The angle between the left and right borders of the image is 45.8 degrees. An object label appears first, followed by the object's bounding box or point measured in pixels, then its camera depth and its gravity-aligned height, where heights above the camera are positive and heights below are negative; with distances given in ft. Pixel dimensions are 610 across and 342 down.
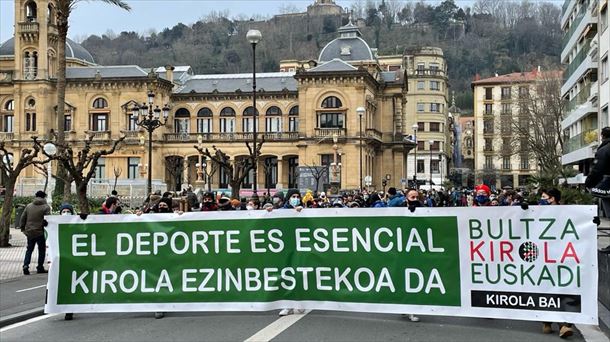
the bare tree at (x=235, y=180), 101.42 +1.75
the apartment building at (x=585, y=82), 128.88 +22.23
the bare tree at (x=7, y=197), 70.03 -0.20
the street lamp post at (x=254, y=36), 83.71 +18.08
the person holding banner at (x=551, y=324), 29.10 -5.55
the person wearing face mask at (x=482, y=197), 64.71 -0.71
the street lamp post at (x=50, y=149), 108.06 +6.91
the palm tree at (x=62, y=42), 85.81 +18.40
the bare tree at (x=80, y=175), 65.52 +1.79
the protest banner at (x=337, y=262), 29.48 -3.11
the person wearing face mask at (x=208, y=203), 42.56 -0.62
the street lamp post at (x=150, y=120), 110.11 +11.58
